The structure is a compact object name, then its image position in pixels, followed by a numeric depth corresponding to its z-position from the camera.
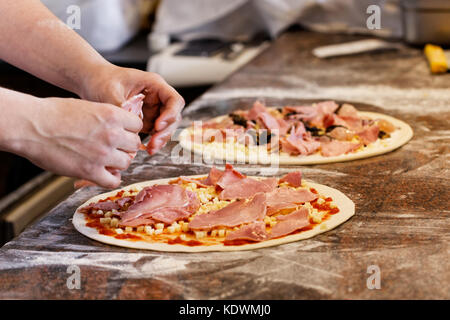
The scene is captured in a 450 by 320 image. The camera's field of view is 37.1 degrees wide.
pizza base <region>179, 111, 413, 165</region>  1.99
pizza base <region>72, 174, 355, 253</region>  1.40
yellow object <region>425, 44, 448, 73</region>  3.03
